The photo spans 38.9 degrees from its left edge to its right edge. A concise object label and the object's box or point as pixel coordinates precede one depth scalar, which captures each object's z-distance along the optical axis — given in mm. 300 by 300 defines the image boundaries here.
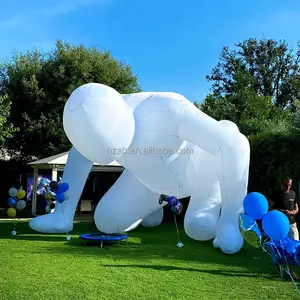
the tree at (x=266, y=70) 32844
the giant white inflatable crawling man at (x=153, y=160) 7648
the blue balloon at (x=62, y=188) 10266
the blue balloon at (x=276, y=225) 5770
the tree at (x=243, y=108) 22766
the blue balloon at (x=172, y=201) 10086
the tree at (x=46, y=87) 22562
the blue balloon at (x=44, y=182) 12060
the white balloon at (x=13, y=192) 12195
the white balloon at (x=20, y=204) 11990
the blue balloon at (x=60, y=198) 10328
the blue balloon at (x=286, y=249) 6230
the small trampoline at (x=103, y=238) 9320
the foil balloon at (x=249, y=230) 6238
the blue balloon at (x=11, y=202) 11992
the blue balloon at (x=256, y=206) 6203
